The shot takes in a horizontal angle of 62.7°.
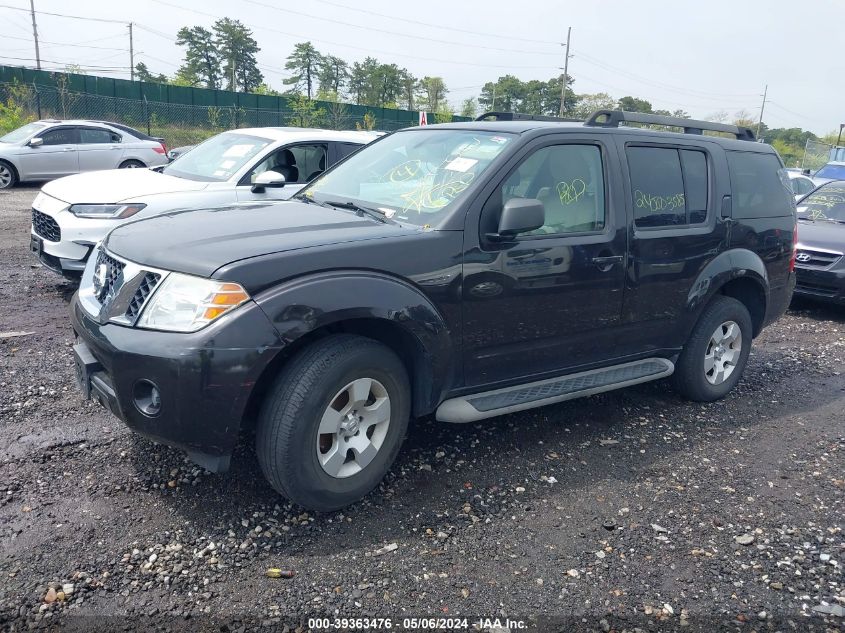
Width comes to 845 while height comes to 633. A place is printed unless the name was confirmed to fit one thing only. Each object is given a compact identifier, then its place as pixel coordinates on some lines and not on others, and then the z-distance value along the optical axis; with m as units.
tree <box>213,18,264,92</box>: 66.94
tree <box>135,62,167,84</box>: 65.56
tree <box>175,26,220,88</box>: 67.12
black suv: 2.96
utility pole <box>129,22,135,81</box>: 64.99
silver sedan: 15.18
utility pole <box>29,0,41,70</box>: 47.88
